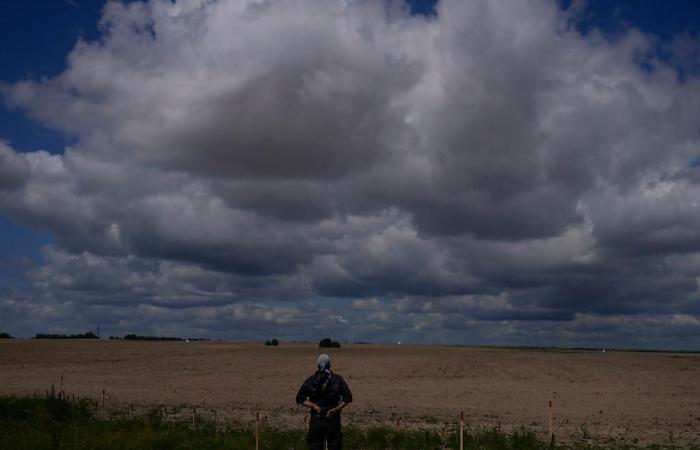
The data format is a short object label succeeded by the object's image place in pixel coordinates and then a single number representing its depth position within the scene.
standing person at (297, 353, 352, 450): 12.34
